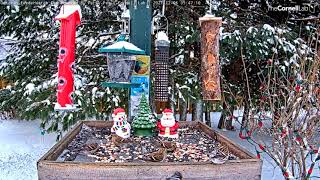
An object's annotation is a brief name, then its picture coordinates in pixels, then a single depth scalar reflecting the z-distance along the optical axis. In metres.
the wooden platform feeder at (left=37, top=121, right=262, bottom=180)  1.82
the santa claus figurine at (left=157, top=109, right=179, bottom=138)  2.99
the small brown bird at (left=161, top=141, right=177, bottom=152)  2.39
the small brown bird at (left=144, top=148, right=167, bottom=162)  2.07
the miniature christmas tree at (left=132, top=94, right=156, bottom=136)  2.99
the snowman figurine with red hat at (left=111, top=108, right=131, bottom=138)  2.90
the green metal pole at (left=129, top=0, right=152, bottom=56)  3.35
